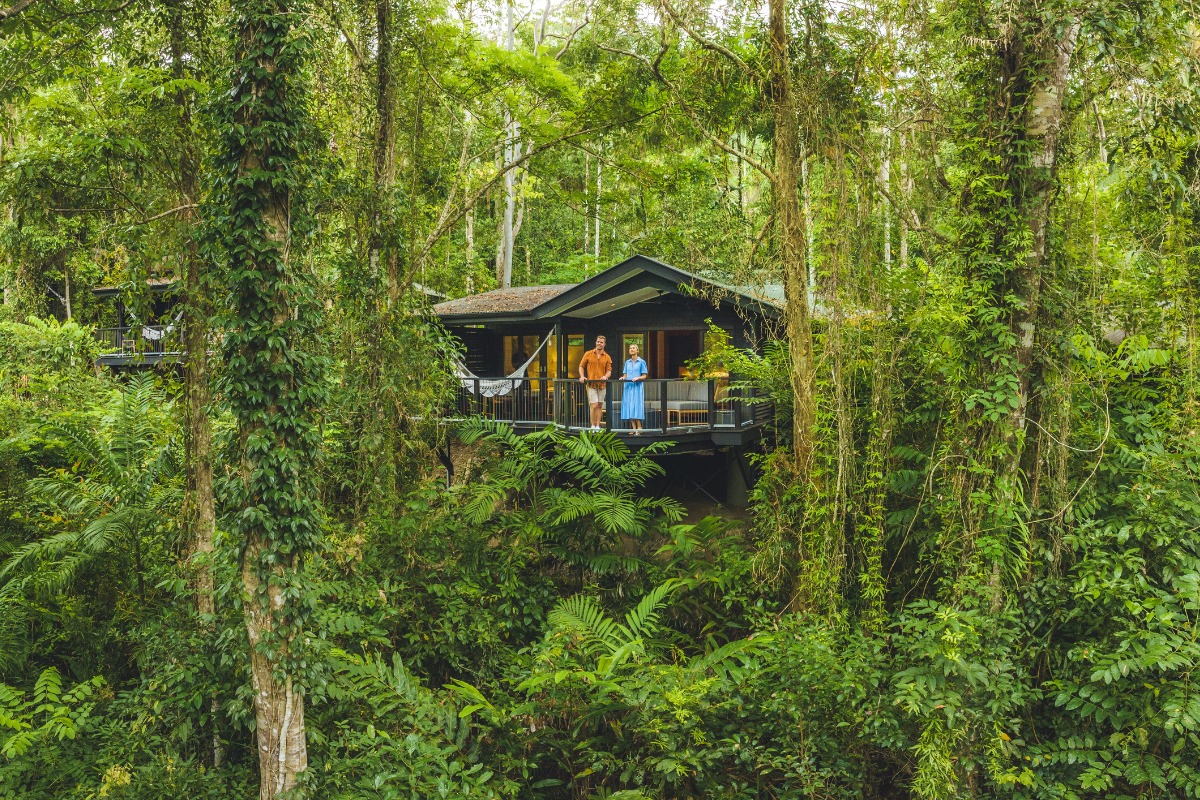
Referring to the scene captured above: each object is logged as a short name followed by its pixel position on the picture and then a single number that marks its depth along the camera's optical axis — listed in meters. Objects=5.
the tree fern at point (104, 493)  6.97
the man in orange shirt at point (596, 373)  11.01
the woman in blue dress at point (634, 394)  10.67
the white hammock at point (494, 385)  11.77
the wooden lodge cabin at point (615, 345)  10.72
